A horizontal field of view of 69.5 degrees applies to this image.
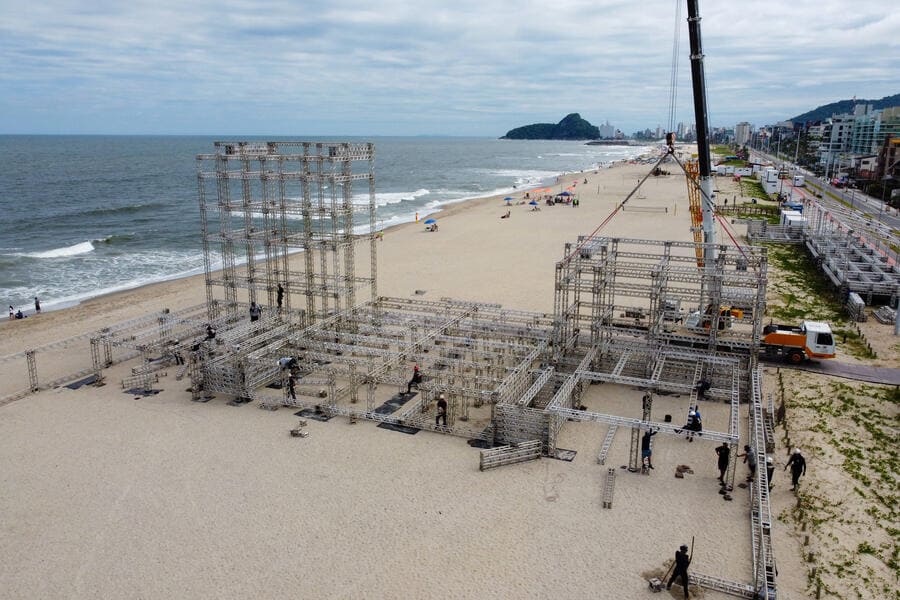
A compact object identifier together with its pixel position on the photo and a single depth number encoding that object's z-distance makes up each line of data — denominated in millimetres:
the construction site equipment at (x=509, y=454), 16969
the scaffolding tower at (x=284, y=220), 26406
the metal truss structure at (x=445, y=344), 19828
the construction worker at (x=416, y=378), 21072
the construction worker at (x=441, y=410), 18922
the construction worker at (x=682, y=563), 12039
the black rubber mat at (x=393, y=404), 20625
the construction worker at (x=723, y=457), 15727
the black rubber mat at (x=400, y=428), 19188
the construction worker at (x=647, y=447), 16527
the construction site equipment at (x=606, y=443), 17198
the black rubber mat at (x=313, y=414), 20125
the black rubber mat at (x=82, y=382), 23067
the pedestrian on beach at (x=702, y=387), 21281
